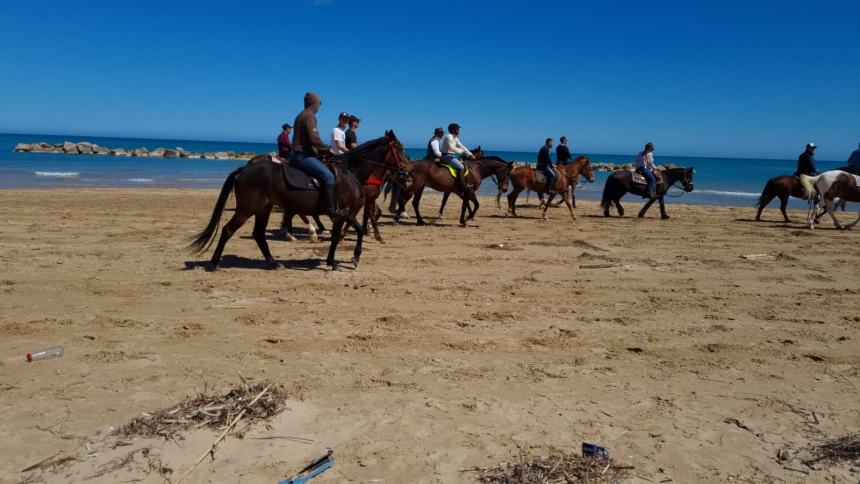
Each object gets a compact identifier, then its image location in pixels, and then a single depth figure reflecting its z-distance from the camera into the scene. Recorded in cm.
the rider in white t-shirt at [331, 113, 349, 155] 1152
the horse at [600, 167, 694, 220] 1811
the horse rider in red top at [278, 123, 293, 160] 1234
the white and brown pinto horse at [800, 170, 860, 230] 1580
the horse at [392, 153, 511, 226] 1478
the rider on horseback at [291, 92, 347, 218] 851
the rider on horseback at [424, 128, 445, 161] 1506
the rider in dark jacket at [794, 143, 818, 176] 1658
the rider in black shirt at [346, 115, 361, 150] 1233
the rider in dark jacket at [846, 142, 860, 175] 1642
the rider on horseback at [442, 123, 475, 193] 1509
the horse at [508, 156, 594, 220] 1784
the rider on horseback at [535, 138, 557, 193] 1777
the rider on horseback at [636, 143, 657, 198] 1788
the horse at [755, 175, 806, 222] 1723
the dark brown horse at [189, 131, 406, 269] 865
